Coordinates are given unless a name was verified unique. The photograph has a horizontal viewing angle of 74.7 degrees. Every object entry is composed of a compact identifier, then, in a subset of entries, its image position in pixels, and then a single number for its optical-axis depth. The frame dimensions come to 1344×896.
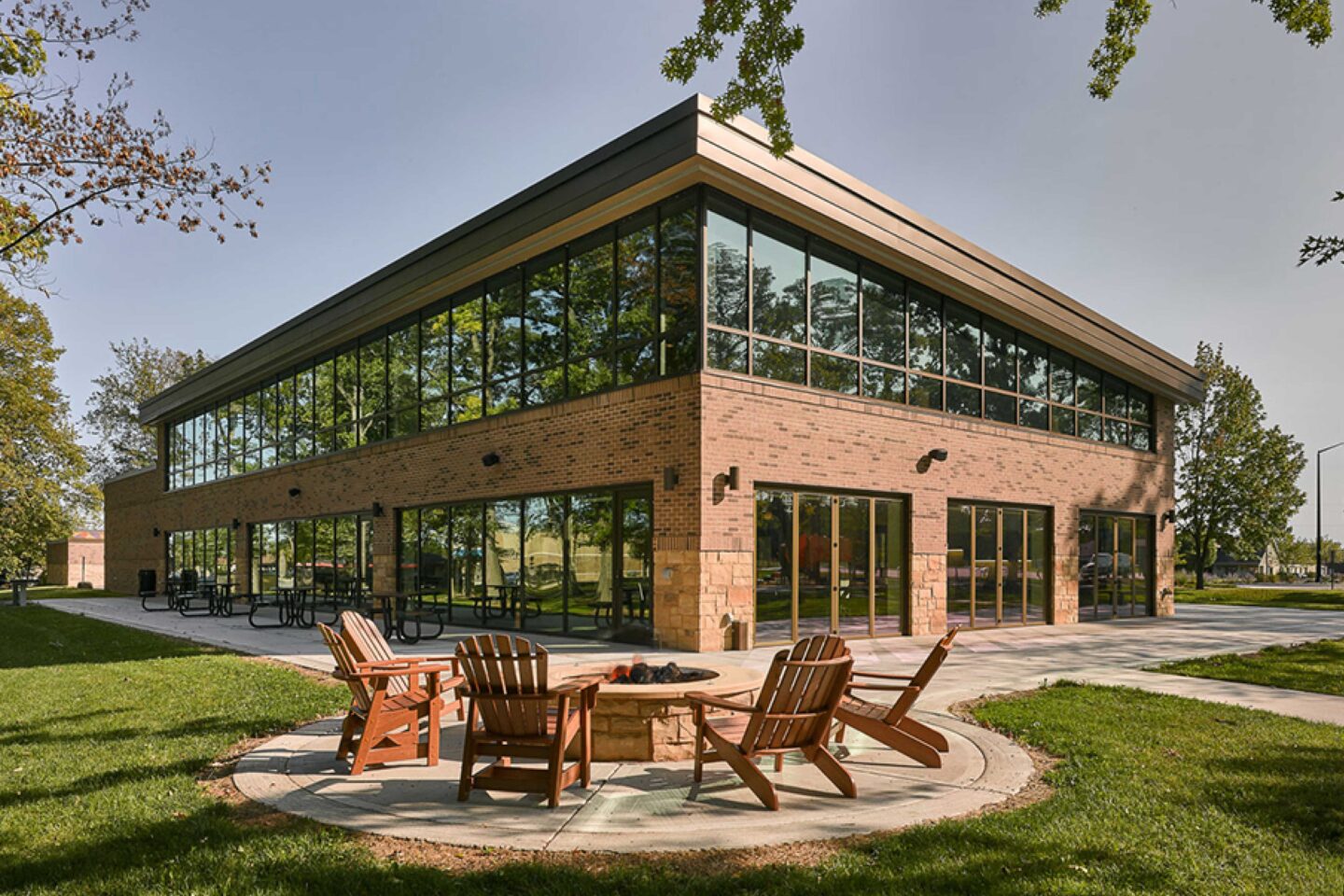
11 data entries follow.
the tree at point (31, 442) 32.44
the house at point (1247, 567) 61.72
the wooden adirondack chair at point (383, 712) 5.68
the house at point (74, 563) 49.75
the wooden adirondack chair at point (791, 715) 5.03
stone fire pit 5.71
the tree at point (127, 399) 57.25
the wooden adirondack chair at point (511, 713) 5.06
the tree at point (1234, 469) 41.28
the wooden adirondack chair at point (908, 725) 5.78
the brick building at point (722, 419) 12.23
